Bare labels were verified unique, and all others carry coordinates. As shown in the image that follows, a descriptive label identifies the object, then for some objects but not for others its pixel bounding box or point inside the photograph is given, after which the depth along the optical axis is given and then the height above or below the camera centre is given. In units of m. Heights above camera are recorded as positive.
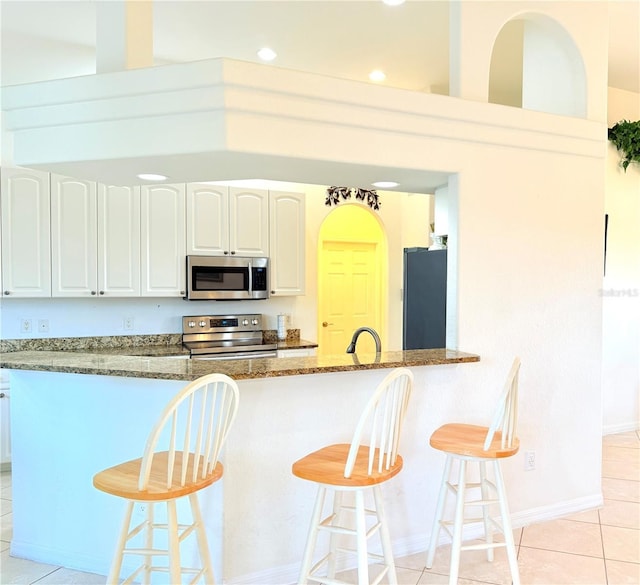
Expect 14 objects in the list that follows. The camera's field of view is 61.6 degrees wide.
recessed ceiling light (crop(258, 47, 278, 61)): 3.96 +1.69
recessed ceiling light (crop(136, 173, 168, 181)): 2.68 +0.53
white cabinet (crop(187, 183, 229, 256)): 4.56 +0.52
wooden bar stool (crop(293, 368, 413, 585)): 1.94 -0.72
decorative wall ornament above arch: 5.48 +0.88
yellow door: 6.23 -0.16
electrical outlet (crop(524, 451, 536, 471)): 3.07 -1.03
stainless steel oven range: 4.52 -0.52
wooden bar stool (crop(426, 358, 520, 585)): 2.28 -0.74
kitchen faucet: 3.08 -0.36
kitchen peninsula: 2.38 -0.76
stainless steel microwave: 4.59 +0.02
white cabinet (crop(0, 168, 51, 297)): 3.96 +0.35
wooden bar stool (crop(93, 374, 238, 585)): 1.78 -0.70
